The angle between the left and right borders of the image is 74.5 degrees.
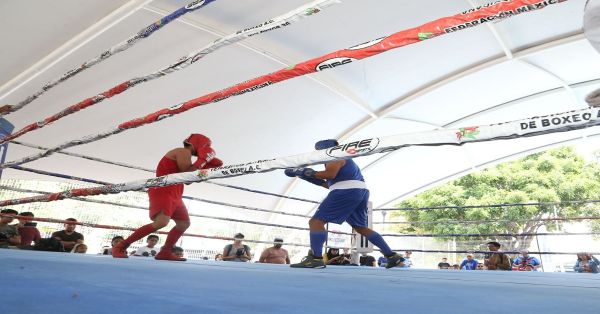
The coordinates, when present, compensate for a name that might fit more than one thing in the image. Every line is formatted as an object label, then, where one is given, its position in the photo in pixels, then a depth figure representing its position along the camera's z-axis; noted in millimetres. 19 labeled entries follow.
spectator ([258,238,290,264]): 5137
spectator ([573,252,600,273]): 4949
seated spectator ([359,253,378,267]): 5840
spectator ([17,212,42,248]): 4426
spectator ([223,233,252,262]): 5199
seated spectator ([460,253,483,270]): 7757
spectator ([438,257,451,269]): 8506
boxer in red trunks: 2713
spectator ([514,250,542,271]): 5898
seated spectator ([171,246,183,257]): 5177
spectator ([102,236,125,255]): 4844
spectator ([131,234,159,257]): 4913
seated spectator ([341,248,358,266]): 5125
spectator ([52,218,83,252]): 4613
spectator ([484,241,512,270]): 5074
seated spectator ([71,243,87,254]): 4566
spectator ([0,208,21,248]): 3758
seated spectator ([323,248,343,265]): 5066
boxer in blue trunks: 2934
